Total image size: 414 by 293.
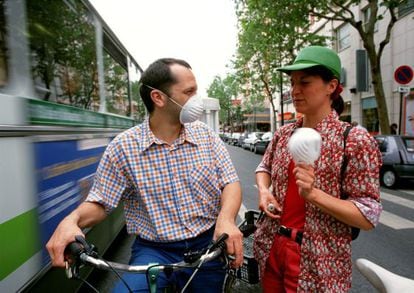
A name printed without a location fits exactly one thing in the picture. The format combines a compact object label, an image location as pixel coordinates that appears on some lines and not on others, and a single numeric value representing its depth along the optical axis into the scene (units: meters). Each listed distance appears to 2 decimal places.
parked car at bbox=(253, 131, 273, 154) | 23.41
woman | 1.67
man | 1.90
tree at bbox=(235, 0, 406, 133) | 13.31
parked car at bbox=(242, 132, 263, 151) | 29.31
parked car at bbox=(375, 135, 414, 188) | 9.50
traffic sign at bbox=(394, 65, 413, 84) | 11.55
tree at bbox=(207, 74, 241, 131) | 69.69
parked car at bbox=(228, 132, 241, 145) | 41.58
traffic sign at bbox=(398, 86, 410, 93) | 11.58
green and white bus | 2.06
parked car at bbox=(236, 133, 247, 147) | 35.77
